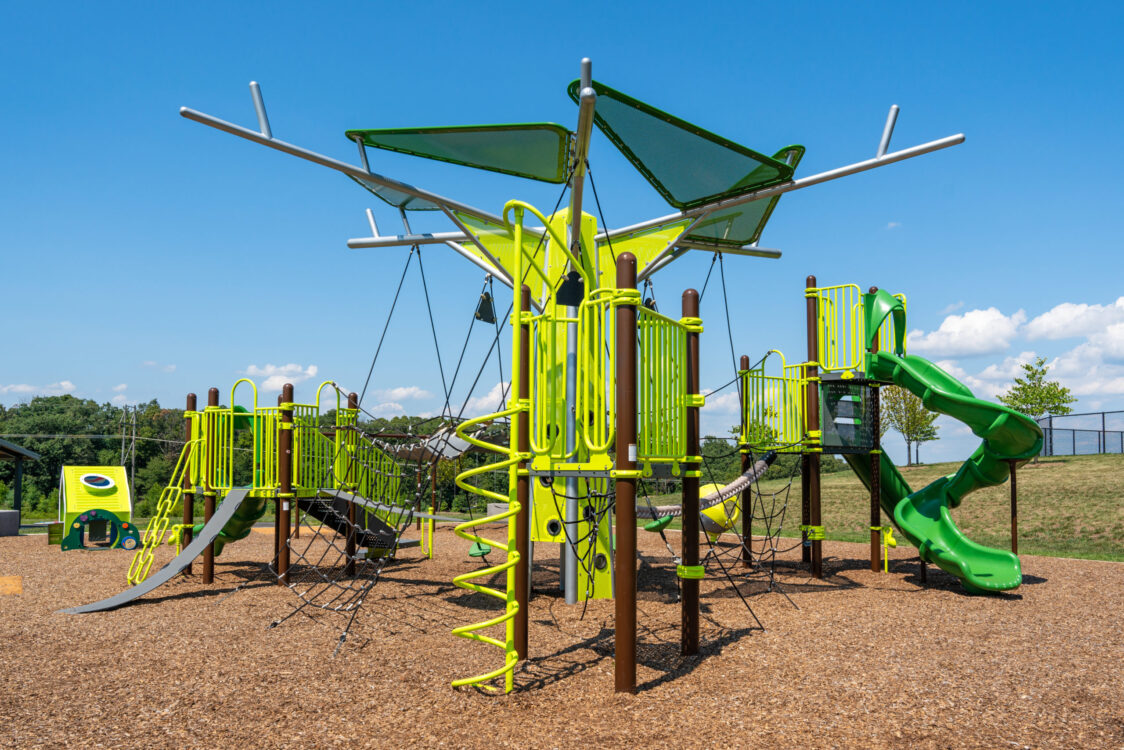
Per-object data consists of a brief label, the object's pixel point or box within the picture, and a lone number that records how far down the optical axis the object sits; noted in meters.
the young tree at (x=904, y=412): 35.91
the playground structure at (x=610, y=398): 6.00
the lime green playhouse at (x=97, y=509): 17.03
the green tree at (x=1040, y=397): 33.88
